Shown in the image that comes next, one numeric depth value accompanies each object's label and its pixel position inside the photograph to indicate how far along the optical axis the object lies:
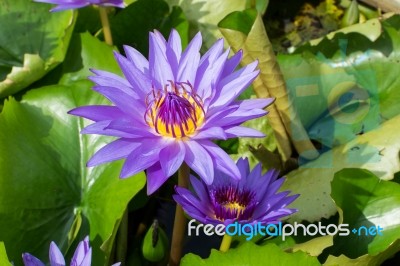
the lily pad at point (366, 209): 0.62
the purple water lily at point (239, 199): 0.57
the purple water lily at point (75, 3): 0.70
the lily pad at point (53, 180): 0.64
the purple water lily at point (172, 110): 0.51
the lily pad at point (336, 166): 0.65
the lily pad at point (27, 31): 0.77
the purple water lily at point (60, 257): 0.55
